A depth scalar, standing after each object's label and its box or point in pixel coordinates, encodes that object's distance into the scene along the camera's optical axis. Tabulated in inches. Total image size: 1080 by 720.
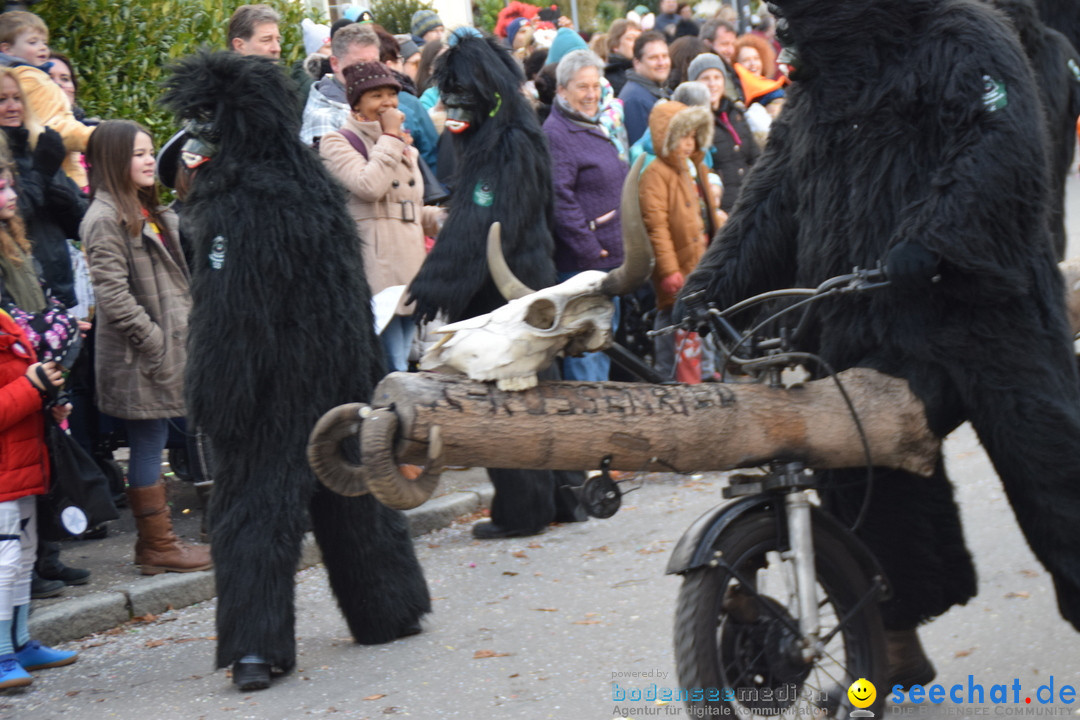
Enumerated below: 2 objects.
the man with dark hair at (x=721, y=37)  511.9
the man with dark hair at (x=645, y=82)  405.4
